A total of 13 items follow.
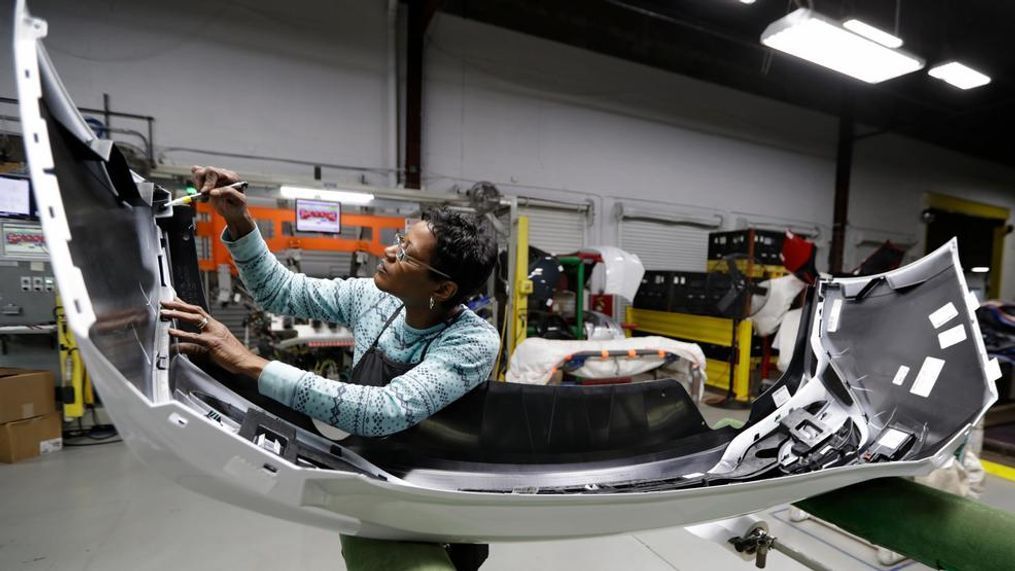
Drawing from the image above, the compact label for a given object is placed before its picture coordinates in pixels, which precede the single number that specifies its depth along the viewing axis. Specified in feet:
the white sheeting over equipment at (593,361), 10.93
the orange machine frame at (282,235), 10.15
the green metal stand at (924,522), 3.63
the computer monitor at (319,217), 11.32
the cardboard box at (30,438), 8.79
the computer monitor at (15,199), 9.31
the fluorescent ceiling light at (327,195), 11.44
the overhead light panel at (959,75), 14.52
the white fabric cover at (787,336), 13.35
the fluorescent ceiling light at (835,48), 11.13
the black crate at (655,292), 17.01
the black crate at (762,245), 15.38
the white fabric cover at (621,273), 13.73
